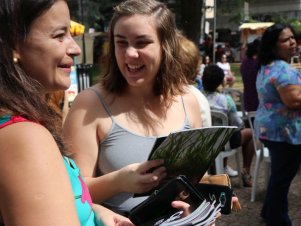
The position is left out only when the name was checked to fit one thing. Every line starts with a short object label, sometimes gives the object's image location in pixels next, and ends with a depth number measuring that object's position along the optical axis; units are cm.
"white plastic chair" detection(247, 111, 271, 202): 465
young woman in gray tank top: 176
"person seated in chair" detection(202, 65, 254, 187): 483
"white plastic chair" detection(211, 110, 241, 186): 444
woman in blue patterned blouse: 338
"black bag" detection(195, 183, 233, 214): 145
